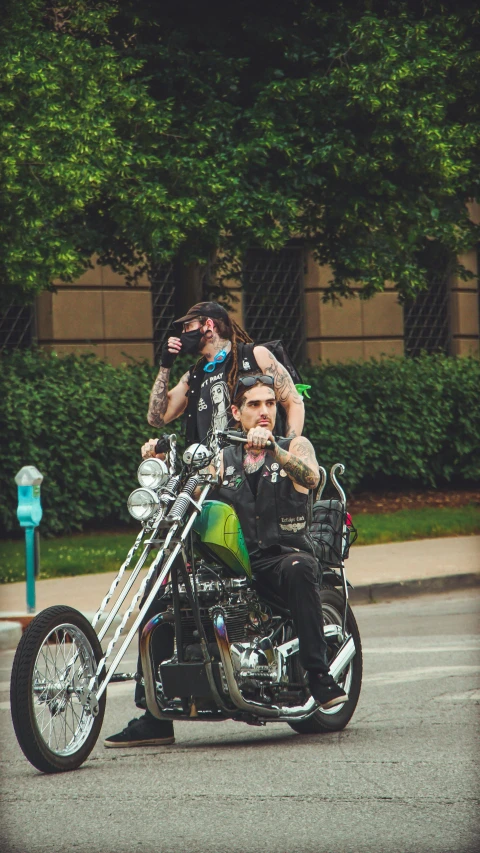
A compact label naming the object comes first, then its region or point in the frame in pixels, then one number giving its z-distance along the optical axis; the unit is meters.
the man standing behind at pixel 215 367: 12.96
